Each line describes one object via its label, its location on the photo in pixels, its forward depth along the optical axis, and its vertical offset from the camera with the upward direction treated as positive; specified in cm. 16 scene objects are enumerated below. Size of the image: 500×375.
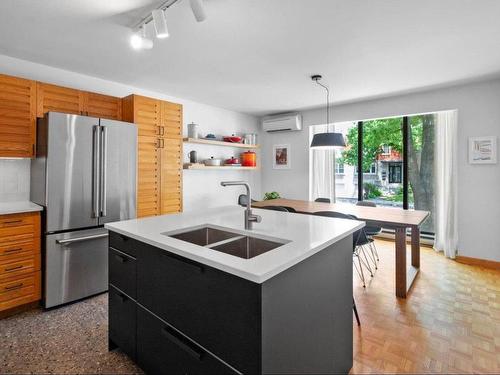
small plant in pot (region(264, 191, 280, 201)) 513 -22
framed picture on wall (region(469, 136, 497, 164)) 358 +49
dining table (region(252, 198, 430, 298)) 268 -35
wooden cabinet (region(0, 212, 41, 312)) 234 -69
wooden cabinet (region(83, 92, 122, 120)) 307 +92
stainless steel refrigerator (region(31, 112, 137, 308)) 249 -11
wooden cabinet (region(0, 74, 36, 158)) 249 +62
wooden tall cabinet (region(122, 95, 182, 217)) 332 +41
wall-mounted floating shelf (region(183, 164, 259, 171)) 426 +28
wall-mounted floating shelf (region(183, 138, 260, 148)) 427 +71
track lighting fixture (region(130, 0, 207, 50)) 171 +114
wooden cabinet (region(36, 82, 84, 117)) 271 +87
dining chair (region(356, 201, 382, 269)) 348 -60
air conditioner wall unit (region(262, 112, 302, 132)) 530 +124
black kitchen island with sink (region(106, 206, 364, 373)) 105 -52
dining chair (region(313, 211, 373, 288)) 266 -53
